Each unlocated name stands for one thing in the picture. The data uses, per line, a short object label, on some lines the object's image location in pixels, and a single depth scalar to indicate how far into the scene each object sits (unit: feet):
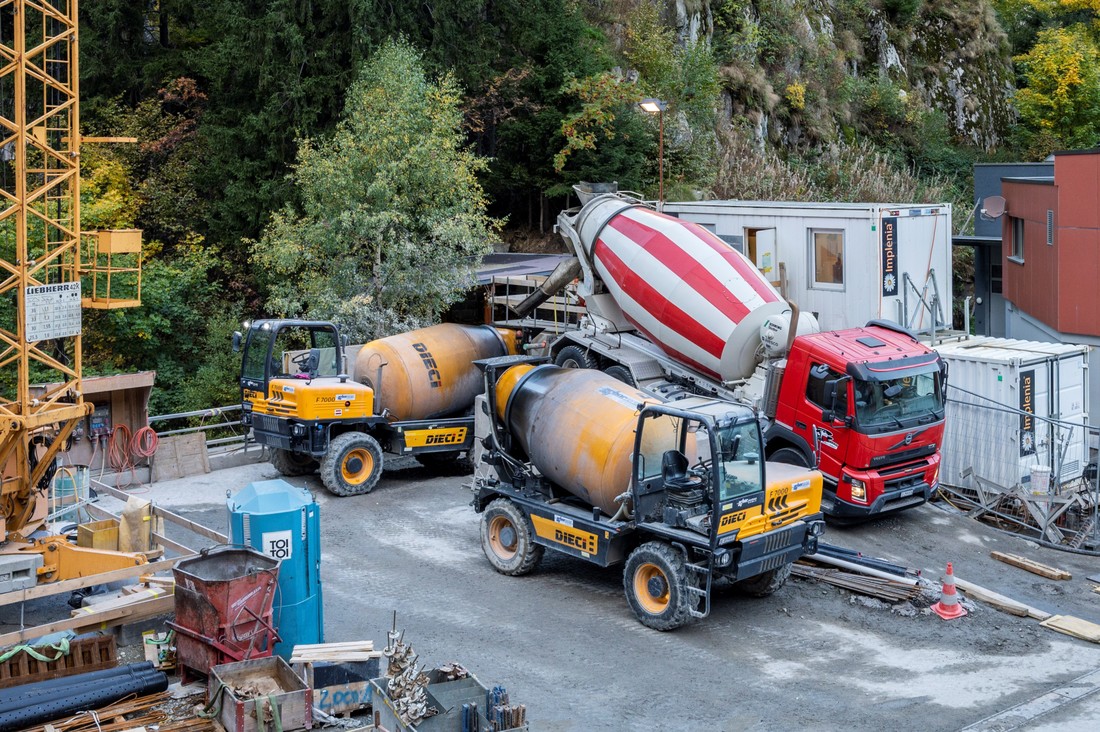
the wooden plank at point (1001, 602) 44.73
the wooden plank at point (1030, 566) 49.93
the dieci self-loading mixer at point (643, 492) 42.01
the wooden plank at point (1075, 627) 42.60
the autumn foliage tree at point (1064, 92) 153.48
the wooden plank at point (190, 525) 46.42
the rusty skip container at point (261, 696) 34.45
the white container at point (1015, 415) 57.77
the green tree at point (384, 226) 78.89
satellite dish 88.22
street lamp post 76.83
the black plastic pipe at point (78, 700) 35.50
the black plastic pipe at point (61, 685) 36.19
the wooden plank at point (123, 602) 42.04
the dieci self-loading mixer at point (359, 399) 61.46
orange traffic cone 44.47
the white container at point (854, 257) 65.62
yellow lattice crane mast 45.88
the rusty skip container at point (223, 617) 38.06
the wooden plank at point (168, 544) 46.91
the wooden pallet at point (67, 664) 39.34
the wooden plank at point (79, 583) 42.78
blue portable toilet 40.68
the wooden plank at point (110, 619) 39.86
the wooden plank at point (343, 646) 38.40
